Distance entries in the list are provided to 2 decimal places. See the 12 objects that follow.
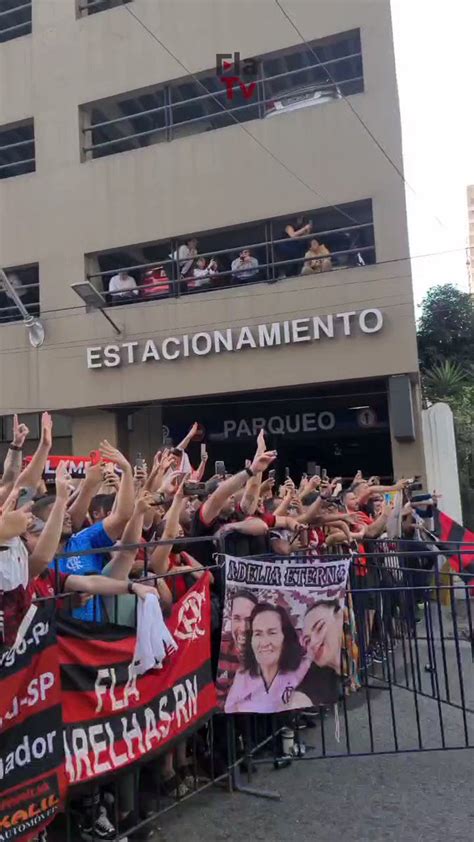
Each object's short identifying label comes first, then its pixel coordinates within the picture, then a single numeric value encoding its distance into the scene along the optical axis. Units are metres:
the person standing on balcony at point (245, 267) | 16.32
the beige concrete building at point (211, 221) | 15.25
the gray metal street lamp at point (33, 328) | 17.18
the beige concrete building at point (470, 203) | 103.56
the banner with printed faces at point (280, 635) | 4.53
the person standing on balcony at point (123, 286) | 17.44
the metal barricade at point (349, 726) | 4.00
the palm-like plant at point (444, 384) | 22.23
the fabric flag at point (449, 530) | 11.28
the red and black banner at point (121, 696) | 3.46
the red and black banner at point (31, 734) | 3.06
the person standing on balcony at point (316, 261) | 15.74
